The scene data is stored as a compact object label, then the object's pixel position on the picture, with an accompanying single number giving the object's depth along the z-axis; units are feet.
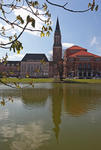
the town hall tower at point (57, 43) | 321.11
